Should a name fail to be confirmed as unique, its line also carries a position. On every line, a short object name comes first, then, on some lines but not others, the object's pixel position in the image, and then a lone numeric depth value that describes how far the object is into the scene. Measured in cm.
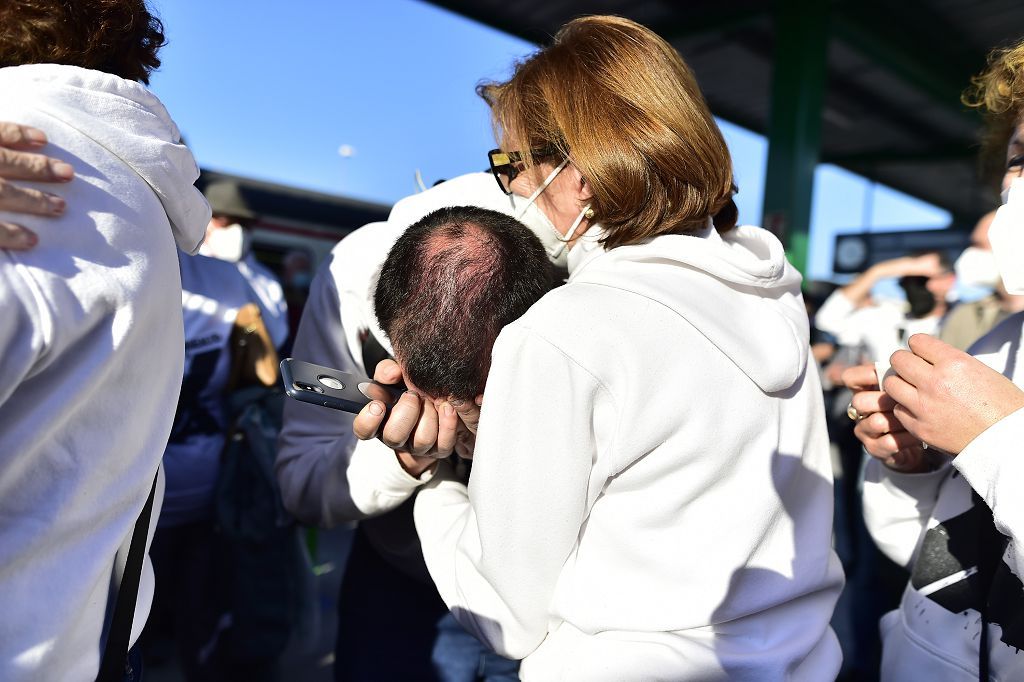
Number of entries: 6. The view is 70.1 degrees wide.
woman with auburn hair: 100
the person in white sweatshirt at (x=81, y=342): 80
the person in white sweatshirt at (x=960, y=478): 102
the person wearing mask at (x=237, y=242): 362
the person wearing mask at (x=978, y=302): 293
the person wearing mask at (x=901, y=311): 439
